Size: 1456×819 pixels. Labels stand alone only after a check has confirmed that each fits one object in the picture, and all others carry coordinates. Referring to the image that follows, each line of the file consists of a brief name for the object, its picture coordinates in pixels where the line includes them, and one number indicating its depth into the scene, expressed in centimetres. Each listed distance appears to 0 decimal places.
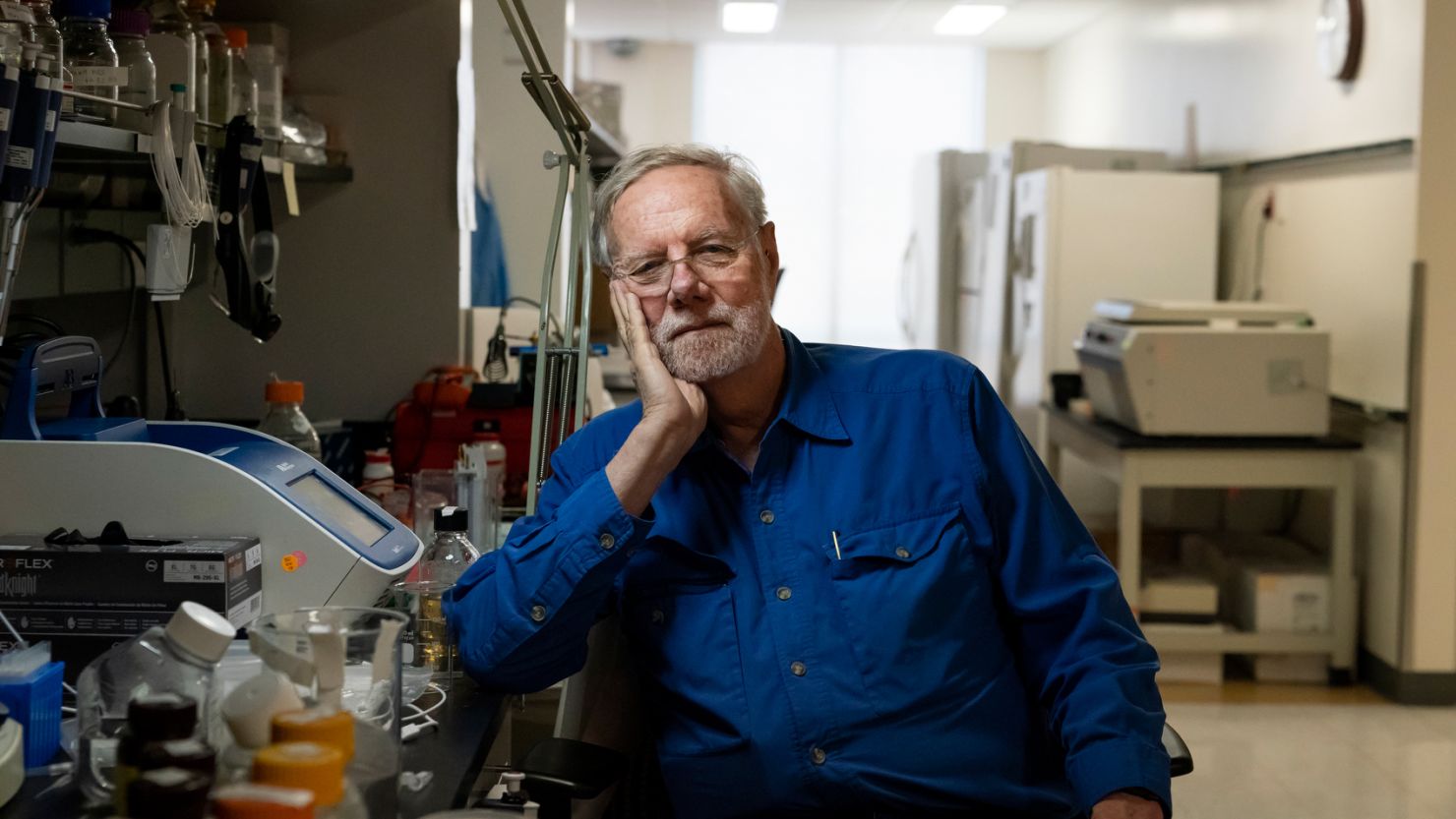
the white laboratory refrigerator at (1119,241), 537
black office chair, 135
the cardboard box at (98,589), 142
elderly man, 154
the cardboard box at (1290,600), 412
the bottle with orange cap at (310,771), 94
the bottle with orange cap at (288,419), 221
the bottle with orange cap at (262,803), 92
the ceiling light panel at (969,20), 727
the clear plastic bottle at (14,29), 140
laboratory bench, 114
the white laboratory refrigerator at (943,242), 693
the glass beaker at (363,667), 105
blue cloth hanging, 369
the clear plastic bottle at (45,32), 149
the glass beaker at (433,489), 219
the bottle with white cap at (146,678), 108
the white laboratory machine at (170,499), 149
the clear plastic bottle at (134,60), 181
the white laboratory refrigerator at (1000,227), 589
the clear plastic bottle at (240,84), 223
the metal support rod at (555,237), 154
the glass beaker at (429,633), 159
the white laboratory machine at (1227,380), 410
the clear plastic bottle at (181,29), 198
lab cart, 405
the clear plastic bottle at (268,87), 229
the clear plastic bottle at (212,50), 219
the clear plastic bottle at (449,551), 170
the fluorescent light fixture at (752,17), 729
